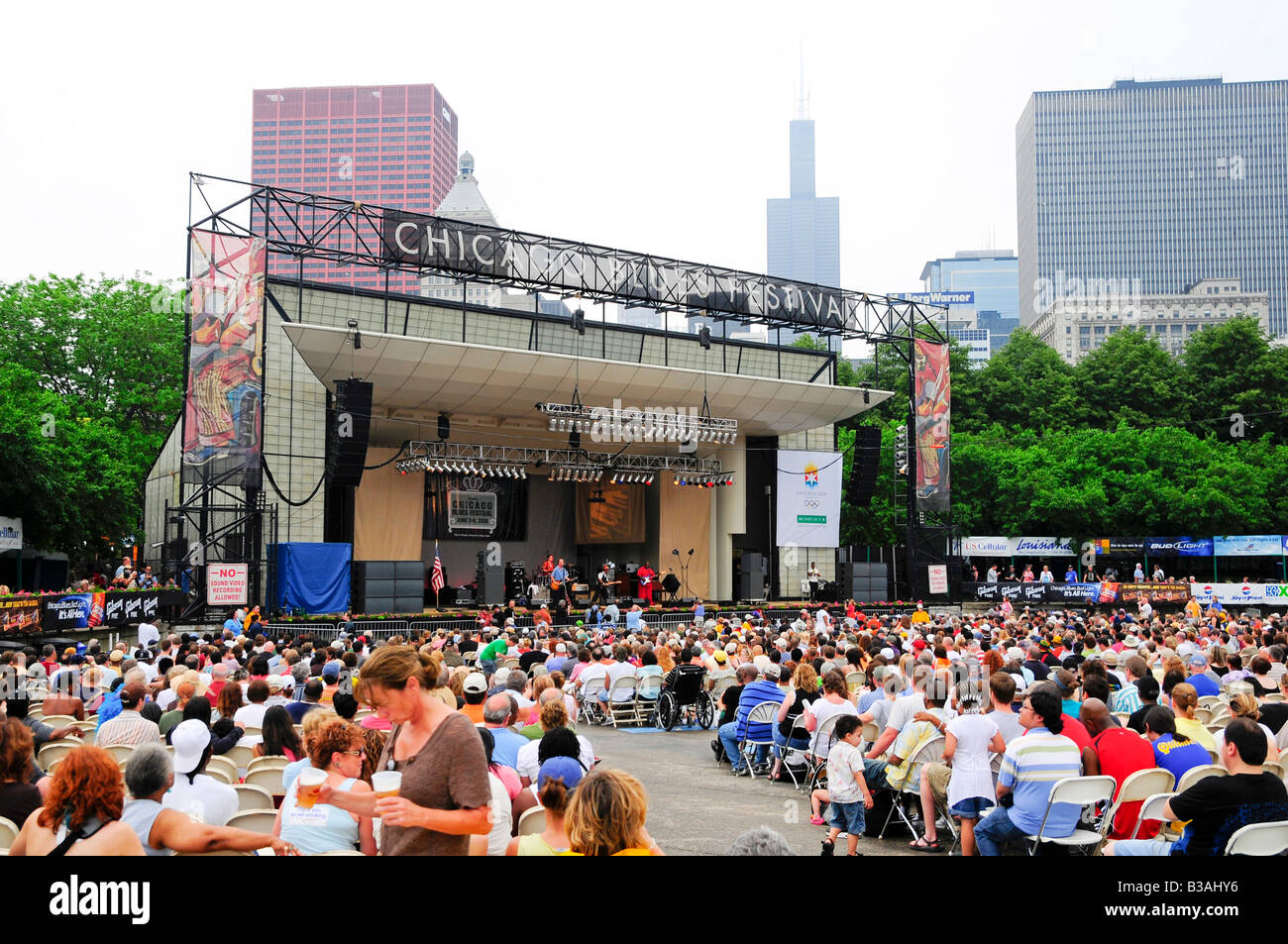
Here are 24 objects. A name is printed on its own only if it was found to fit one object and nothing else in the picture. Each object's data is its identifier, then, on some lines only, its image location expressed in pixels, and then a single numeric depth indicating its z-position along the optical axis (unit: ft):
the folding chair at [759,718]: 29.71
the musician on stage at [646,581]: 95.61
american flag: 85.08
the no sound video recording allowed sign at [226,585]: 64.95
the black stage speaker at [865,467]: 94.73
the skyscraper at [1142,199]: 338.13
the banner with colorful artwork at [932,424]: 97.60
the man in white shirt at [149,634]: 47.65
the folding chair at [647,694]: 40.06
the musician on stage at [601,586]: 93.25
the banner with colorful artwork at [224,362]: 66.54
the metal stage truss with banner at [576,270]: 70.28
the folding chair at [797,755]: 28.56
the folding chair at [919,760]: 21.61
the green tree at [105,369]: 101.65
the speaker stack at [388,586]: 72.95
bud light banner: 118.93
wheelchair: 39.19
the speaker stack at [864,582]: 95.20
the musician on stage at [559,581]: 87.30
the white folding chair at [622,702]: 39.73
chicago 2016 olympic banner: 98.89
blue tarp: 71.77
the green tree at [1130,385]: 155.94
